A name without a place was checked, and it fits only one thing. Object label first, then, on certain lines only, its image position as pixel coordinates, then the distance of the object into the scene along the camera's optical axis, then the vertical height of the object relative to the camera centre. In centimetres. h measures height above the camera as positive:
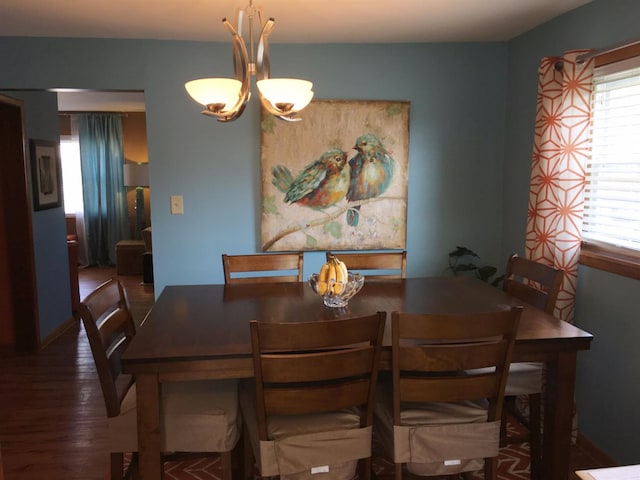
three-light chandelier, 195 +36
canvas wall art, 347 +8
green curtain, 786 +4
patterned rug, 247 -134
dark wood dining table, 175 -53
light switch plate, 350 -12
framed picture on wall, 416 +12
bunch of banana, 221 -39
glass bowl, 225 -46
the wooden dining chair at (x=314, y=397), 164 -68
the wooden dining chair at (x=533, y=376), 220 -79
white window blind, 243 +11
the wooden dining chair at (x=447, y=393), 171 -69
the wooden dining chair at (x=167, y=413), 185 -81
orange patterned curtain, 263 +12
